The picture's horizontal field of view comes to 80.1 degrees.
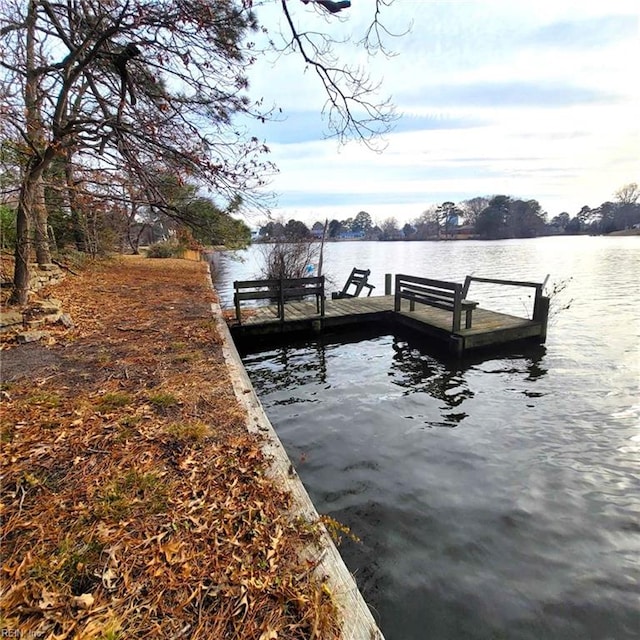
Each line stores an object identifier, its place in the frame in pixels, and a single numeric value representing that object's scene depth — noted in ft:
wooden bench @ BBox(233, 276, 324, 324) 26.76
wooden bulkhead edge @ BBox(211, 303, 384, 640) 5.28
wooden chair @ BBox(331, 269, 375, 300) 38.78
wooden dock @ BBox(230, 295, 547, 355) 24.97
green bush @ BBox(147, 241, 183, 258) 72.38
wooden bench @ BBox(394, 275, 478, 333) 24.26
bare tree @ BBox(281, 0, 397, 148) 12.64
